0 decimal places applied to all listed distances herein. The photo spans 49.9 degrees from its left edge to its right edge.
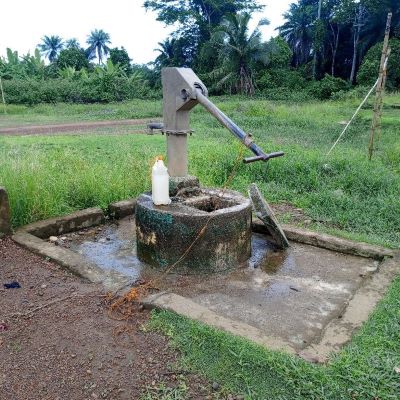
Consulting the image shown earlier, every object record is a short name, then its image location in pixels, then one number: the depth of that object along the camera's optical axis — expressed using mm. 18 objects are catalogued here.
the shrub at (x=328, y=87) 26094
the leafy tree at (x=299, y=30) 33719
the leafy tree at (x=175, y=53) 32219
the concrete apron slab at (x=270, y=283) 2555
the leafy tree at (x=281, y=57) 30092
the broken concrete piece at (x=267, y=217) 3855
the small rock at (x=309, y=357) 2189
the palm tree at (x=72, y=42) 46656
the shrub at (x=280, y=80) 29703
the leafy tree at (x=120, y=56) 35781
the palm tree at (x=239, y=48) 25297
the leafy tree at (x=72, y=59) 32750
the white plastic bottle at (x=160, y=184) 3461
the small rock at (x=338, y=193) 5479
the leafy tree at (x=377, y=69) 24000
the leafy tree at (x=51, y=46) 47000
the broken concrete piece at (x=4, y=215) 3801
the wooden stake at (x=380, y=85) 6799
